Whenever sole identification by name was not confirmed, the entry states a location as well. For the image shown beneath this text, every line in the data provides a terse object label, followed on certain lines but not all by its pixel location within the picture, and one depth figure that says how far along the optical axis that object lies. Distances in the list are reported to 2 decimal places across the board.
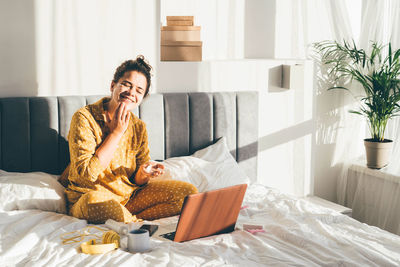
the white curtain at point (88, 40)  2.57
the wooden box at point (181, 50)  2.95
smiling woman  2.11
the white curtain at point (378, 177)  3.34
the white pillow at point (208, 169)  2.60
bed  1.67
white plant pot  3.38
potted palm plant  3.32
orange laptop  1.78
